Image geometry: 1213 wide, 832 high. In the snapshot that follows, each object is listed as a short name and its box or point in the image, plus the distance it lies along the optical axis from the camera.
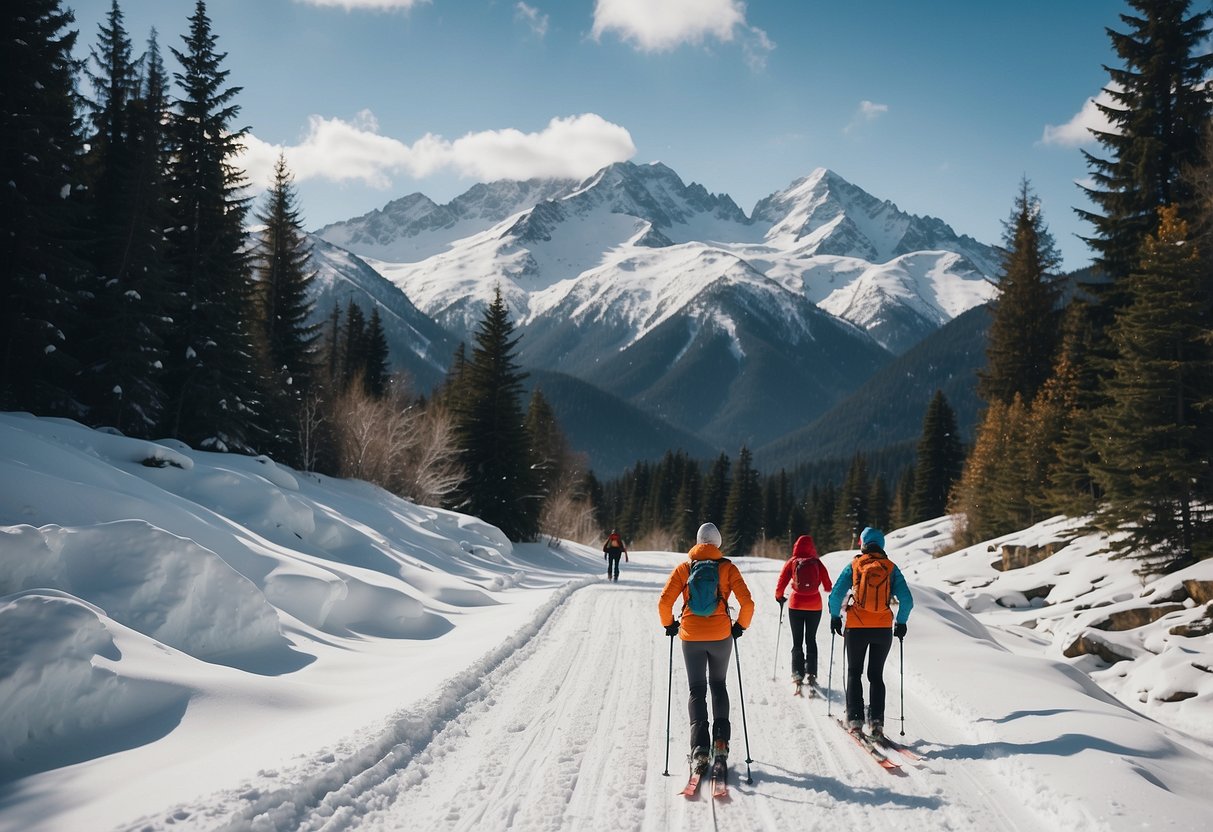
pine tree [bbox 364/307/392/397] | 47.78
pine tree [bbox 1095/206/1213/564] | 17.09
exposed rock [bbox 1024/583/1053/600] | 20.59
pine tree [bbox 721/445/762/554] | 68.38
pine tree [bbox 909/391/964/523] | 54.50
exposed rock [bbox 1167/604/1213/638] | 14.26
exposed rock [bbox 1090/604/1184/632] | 15.65
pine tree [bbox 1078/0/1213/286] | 22.88
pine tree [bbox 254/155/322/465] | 28.86
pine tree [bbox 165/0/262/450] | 22.45
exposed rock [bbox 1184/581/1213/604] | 15.20
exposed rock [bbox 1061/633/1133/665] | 15.05
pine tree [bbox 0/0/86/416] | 17.06
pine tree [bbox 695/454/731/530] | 75.12
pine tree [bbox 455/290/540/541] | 32.00
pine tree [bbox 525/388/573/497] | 47.47
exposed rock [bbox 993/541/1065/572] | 23.95
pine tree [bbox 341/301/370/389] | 49.25
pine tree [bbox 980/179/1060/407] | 33.78
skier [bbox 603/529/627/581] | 24.53
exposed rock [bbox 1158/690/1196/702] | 12.59
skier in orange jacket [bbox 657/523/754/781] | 6.23
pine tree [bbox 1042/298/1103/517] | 23.19
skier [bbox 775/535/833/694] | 9.37
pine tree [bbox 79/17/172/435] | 18.94
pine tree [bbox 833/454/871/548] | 69.08
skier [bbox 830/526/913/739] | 7.14
